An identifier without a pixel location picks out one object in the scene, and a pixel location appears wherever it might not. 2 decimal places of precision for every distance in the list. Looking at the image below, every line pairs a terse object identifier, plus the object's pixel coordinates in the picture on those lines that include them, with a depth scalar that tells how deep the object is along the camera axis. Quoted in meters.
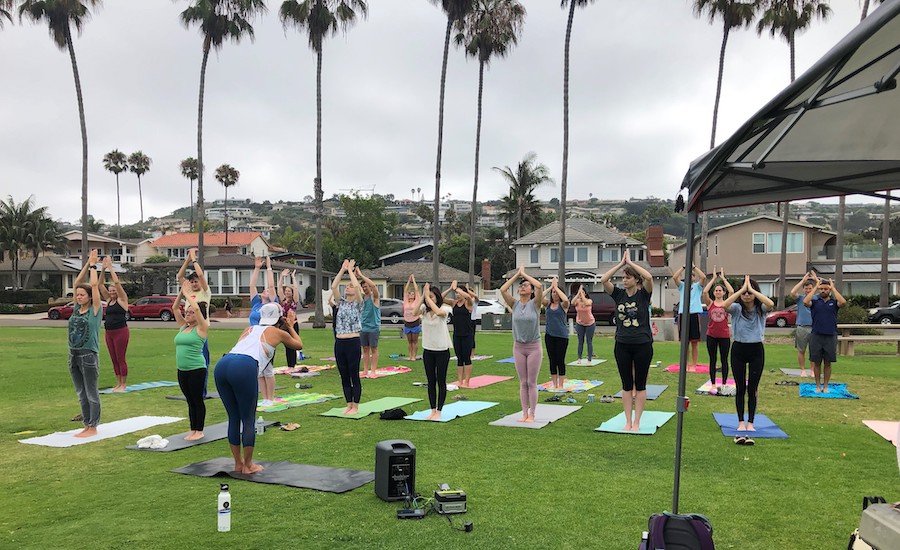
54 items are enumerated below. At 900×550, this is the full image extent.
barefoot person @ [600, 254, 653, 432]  8.20
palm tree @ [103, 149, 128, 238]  81.56
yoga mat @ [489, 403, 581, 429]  9.20
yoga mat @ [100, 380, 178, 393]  12.78
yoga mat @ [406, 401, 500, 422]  9.77
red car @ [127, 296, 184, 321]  39.81
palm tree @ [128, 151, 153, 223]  82.56
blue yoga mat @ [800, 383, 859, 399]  11.54
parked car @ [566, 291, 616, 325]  34.28
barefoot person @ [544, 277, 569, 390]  12.25
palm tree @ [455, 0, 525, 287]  39.31
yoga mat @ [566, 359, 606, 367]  16.74
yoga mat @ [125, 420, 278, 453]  8.06
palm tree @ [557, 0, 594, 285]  32.22
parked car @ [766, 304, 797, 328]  34.38
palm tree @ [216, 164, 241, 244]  81.44
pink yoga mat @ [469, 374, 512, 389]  13.43
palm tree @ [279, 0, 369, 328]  33.75
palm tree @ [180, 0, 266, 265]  34.91
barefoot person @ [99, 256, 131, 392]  12.06
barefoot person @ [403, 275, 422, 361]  15.38
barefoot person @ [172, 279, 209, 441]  8.22
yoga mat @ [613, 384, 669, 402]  11.84
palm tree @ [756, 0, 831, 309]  34.44
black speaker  5.88
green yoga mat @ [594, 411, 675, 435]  8.74
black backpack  4.30
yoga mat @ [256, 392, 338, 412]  10.79
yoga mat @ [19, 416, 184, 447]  8.50
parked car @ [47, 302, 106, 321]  40.78
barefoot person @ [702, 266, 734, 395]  11.93
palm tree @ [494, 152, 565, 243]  63.44
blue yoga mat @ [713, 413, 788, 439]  8.41
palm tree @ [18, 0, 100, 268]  35.03
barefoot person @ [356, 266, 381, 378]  14.03
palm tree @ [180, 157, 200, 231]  85.50
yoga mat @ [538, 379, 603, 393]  12.70
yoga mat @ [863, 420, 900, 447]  8.27
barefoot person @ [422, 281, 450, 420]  9.43
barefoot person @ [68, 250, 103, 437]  8.66
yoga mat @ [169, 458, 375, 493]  6.37
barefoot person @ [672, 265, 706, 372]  12.61
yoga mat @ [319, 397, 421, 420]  10.08
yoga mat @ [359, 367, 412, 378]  15.00
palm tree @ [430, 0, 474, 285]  34.97
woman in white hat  6.46
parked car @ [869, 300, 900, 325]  34.16
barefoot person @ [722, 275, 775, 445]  8.34
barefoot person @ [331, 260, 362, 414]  9.80
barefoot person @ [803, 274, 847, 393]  11.76
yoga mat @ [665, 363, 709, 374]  14.84
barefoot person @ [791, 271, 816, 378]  12.63
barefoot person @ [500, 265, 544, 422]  9.07
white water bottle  5.02
